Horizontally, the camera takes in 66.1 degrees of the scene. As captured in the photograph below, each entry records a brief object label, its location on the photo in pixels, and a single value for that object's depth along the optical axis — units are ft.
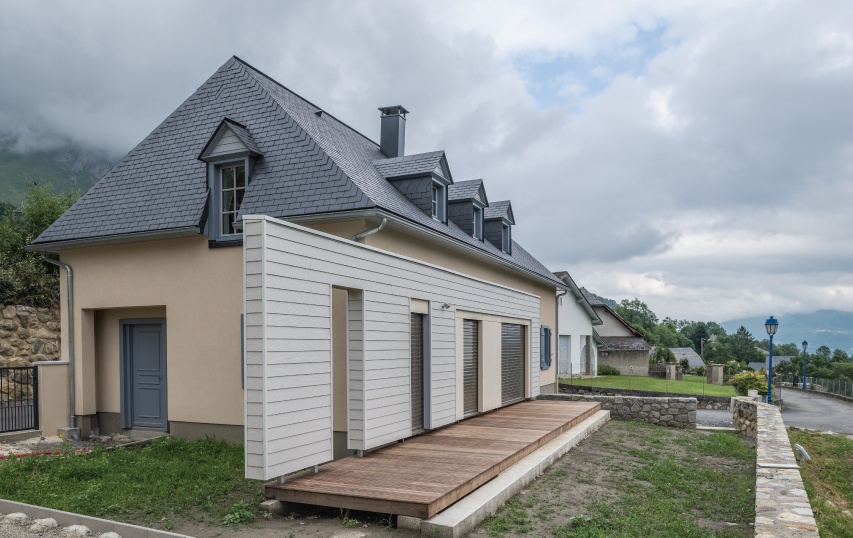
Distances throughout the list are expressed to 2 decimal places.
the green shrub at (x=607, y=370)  139.13
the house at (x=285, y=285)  25.09
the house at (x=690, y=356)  212.43
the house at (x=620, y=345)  143.02
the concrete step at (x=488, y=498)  19.83
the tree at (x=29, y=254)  55.88
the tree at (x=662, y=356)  178.91
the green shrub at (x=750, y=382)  95.09
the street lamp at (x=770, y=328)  77.65
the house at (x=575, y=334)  115.03
